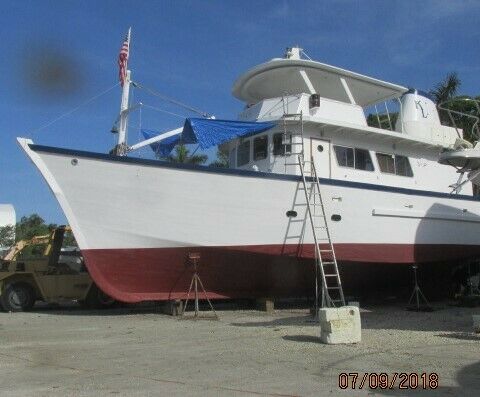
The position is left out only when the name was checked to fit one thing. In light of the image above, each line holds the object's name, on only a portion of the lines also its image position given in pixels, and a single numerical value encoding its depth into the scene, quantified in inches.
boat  448.8
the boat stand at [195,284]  460.1
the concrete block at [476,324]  332.8
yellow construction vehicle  529.0
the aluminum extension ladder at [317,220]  463.8
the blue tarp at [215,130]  463.5
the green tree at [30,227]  1606.5
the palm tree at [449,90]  1136.2
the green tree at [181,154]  1168.2
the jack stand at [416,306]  496.4
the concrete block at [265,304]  503.5
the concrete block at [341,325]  312.2
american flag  530.3
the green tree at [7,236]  1533.0
